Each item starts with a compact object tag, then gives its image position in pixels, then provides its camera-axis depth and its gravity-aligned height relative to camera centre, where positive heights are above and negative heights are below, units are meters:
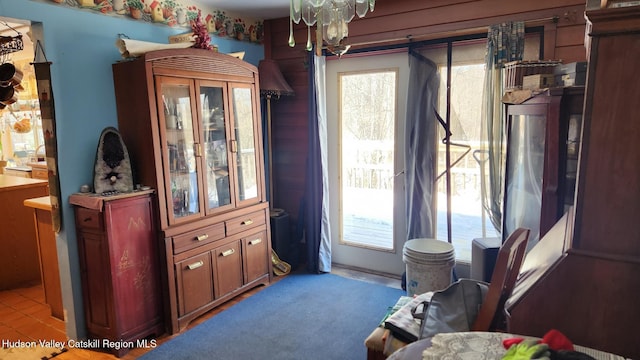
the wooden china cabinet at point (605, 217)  1.07 -0.26
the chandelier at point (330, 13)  1.69 +0.49
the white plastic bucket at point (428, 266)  2.74 -0.96
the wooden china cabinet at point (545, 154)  1.68 -0.14
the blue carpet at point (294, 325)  2.48 -1.35
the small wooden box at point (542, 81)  1.94 +0.21
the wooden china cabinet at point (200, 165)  2.60 -0.24
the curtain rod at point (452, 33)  2.63 +0.69
